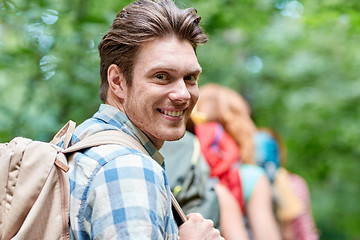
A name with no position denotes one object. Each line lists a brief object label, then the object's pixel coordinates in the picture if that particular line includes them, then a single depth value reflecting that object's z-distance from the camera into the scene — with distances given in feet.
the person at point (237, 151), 12.93
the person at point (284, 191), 16.61
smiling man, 4.94
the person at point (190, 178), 9.88
